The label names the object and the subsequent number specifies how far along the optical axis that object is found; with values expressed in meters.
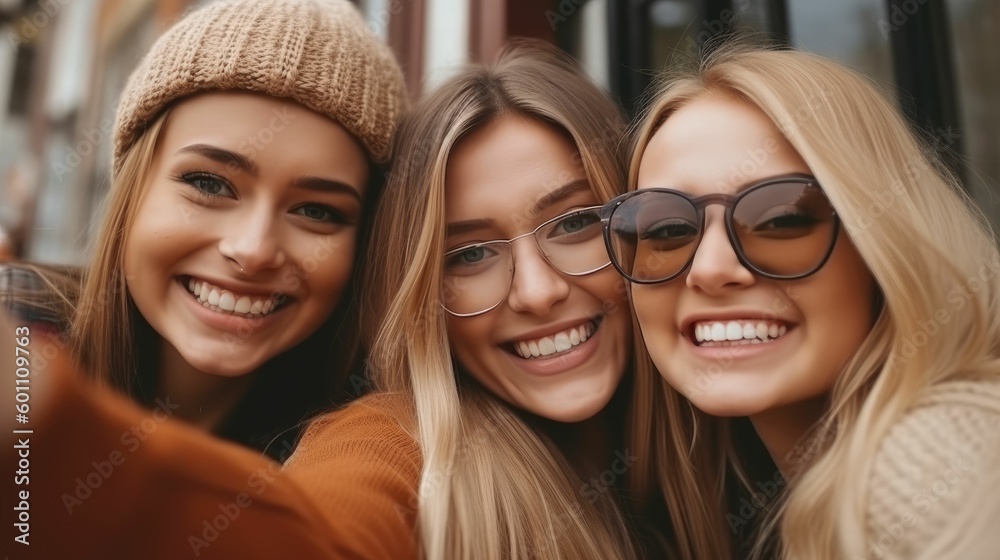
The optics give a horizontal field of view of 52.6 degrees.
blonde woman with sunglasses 0.52
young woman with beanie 0.71
